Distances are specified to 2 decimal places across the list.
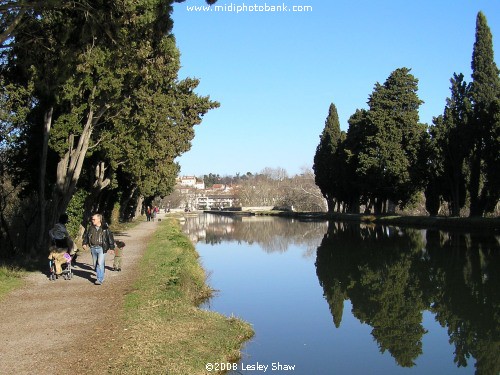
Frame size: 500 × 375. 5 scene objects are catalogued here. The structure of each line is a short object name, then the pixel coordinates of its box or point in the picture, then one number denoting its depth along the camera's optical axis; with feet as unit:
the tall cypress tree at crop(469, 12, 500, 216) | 112.88
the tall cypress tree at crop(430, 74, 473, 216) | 130.62
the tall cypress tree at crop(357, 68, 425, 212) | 155.33
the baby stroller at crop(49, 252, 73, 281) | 40.63
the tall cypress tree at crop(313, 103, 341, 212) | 205.36
